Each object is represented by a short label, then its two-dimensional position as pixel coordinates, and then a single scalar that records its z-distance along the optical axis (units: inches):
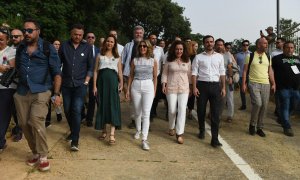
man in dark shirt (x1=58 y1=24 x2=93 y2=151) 248.5
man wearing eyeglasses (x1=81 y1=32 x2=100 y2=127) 311.3
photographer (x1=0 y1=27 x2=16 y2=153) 225.6
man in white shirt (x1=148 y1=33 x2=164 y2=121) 335.6
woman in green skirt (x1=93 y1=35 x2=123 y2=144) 267.0
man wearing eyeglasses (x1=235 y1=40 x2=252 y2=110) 419.5
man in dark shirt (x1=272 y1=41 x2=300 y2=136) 322.3
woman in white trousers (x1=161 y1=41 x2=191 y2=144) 278.4
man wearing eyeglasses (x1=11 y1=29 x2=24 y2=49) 245.3
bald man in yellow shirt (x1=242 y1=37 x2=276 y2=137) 306.0
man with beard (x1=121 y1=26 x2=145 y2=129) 305.9
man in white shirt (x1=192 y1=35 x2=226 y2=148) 282.0
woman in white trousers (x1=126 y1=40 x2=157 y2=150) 268.8
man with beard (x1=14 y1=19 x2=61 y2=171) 208.5
